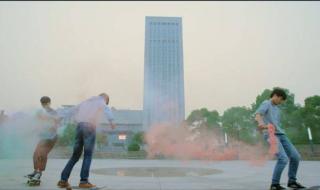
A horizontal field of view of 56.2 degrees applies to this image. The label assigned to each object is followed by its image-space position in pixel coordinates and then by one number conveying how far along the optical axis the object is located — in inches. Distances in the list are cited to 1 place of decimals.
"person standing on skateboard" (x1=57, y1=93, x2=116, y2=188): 196.1
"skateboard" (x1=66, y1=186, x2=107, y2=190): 181.9
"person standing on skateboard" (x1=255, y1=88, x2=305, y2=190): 194.1
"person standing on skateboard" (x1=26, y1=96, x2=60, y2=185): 223.0
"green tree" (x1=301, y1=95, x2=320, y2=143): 1362.0
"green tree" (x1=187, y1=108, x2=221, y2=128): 1609.3
